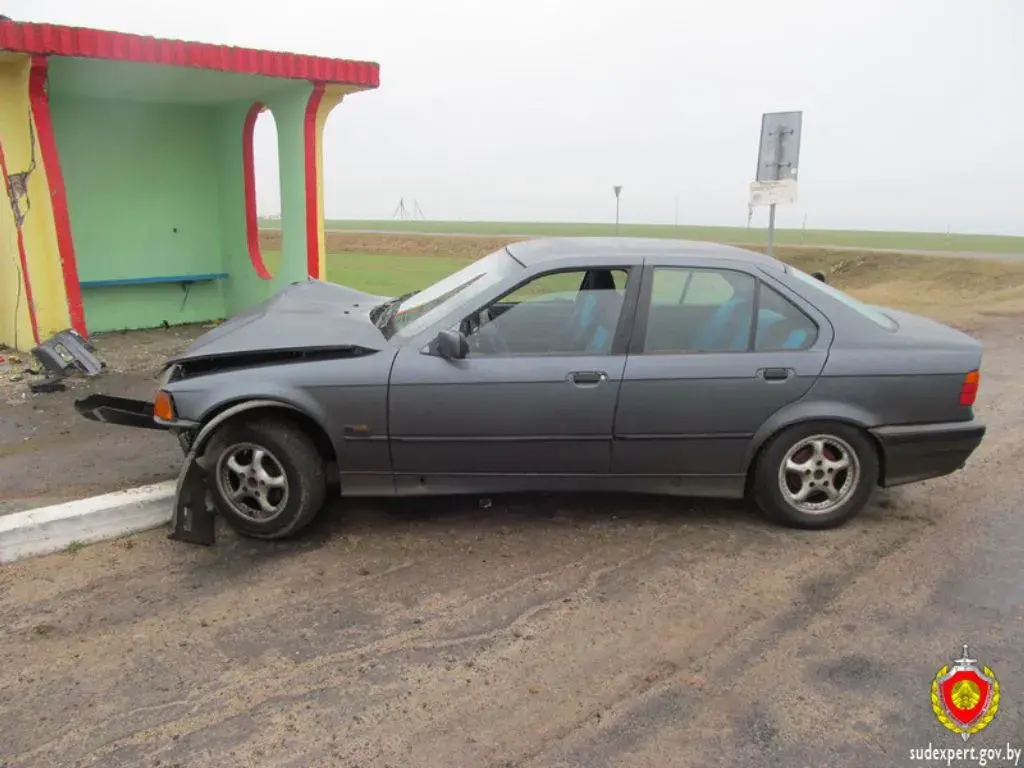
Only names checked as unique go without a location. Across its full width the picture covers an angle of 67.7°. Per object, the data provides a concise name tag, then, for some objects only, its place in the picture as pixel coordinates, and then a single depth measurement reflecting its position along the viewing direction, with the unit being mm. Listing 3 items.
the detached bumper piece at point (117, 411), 4561
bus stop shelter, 7379
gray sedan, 4004
